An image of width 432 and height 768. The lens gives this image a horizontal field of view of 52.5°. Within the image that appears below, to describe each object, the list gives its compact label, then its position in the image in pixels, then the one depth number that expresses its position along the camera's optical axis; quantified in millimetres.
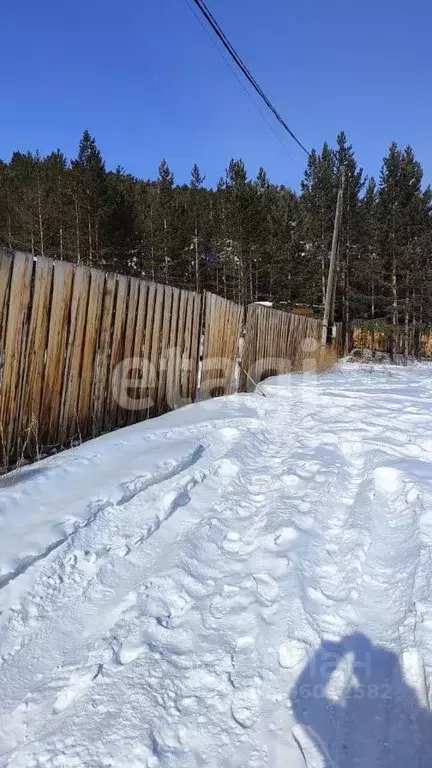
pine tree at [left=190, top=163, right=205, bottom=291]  31675
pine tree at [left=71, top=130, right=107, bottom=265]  23844
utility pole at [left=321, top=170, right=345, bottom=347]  16938
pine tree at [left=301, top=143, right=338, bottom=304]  26891
